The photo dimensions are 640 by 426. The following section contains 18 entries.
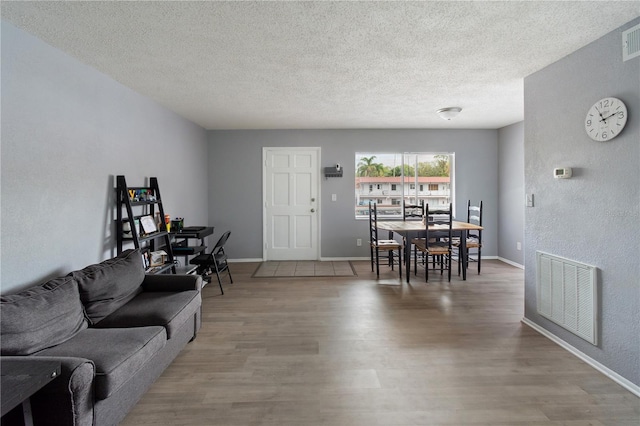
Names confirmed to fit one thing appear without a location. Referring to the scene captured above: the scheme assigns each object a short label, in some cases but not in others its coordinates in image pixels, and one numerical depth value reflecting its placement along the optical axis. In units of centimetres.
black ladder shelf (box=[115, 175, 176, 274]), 299
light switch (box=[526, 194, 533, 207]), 291
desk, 384
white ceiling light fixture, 400
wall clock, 206
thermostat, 247
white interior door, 566
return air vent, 229
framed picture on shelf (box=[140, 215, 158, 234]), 327
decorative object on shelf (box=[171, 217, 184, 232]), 407
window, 574
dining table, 435
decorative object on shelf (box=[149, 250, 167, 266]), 338
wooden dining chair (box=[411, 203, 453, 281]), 431
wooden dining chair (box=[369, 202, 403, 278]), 466
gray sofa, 143
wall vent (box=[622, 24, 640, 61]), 197
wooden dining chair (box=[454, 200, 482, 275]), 475
